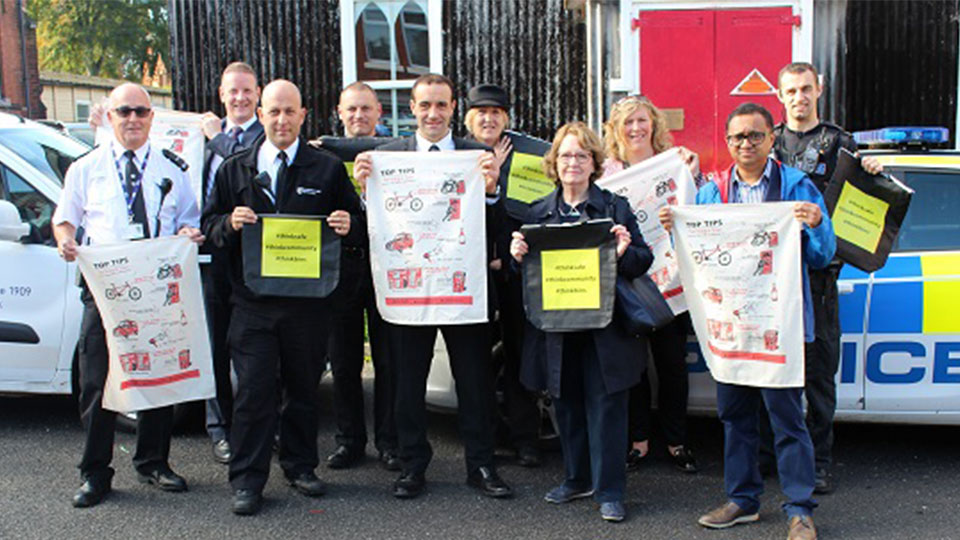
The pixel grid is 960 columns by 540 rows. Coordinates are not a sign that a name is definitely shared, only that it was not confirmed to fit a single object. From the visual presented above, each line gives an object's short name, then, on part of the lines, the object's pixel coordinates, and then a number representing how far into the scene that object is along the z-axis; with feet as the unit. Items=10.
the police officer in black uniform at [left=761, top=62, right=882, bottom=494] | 15.38
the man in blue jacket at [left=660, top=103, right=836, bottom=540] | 13.79
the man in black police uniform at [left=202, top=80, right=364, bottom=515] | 15.43
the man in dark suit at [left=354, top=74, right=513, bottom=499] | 15.84
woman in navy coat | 14.67
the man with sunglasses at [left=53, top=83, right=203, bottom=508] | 15.85
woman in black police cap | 16.69
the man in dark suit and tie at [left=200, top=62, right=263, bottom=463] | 17.44
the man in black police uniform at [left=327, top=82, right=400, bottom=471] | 17.10
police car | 16.07
